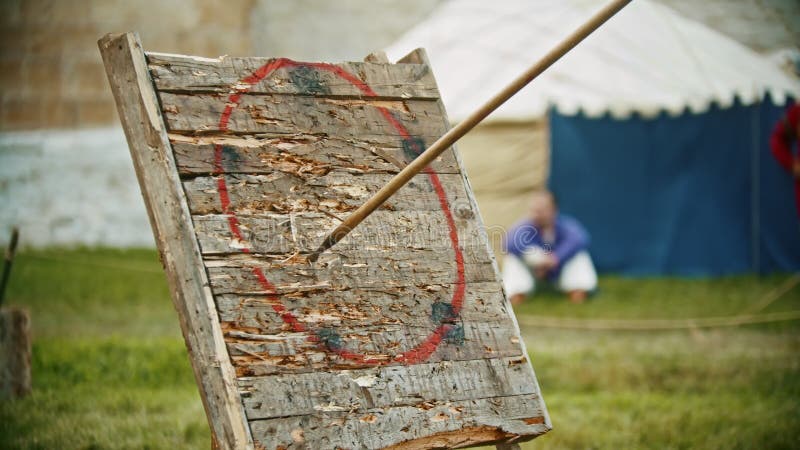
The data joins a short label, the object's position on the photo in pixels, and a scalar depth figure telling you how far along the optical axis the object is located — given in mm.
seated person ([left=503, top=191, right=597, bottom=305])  15906
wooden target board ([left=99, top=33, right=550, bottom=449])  4473
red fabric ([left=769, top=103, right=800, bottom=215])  13766
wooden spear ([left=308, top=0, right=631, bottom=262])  4594
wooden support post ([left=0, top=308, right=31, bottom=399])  8484
